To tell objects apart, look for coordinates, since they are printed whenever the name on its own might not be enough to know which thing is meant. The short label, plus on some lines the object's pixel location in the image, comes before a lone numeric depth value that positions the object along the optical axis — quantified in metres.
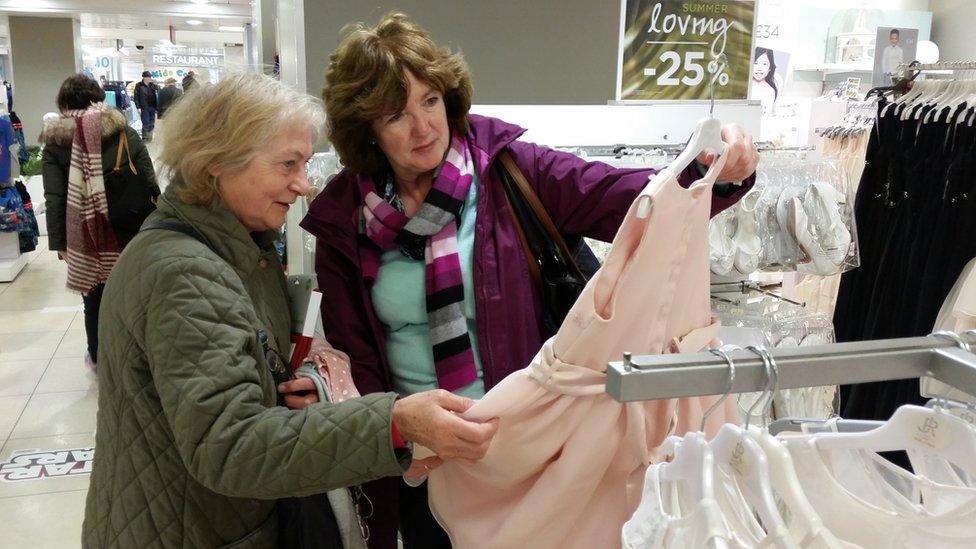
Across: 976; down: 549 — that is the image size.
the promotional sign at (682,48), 2.46
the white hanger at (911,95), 2.54
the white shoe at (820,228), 2.21
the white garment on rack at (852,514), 0.87
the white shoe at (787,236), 2.22
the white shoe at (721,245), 2.21
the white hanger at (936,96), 2.44
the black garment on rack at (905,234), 2.27
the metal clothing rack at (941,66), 2.29
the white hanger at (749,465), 0.80
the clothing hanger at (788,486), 0.77
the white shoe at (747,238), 2.21
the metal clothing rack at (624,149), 2.49
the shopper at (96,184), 4.24
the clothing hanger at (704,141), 1.24
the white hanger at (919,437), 0.81
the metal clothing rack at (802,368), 0.81
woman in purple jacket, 1.54
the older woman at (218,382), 1.15
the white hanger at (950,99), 2.36
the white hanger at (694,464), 0.86
